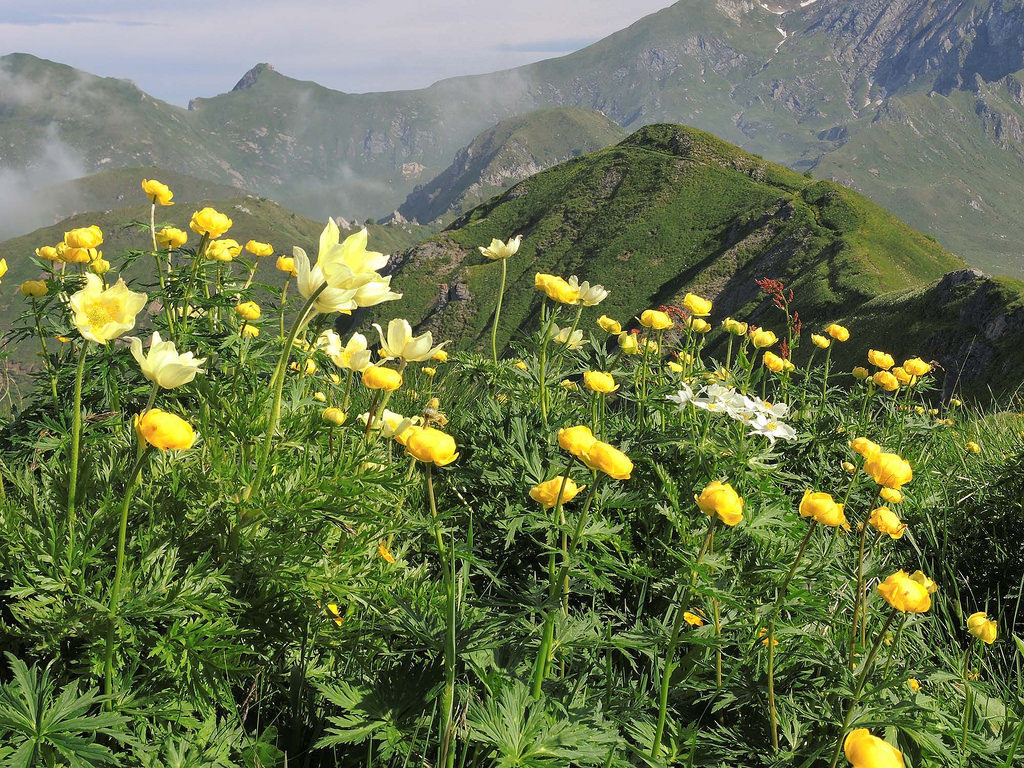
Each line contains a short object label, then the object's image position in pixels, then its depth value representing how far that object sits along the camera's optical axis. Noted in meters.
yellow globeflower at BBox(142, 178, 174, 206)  2.96
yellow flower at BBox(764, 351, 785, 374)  3.50
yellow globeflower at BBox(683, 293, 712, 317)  3.29
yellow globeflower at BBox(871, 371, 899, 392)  3.63
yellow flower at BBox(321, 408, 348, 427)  2.10
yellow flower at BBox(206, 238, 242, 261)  2.75
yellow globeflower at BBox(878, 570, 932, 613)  1.47
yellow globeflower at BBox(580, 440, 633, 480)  1.51
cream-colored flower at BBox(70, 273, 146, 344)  1.66
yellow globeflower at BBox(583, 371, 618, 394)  2.22
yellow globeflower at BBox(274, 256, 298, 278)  3.32
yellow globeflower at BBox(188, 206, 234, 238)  2.49
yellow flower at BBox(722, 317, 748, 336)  3.41
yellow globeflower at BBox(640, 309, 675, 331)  2.98
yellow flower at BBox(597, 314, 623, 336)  3.50
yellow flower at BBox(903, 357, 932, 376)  3.63
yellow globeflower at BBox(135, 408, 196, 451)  1.28
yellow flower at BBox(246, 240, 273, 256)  3.18
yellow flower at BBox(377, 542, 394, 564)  2.08
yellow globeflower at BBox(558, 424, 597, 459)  1.57
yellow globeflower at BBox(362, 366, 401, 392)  2.08
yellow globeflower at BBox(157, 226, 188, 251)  2.67
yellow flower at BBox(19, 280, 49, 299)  2.42
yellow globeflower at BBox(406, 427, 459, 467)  1.49
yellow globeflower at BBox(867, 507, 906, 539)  1.89
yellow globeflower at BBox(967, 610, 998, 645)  1.69
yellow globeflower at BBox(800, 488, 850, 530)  1.71
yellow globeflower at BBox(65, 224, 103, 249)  2.56
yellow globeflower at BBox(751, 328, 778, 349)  3.29
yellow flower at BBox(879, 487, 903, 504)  2.04
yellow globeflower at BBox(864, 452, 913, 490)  1.77
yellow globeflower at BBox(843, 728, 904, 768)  1.13
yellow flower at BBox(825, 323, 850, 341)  4.00
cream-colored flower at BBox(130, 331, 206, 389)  1.43
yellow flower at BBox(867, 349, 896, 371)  3.71
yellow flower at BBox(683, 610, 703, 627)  2.05
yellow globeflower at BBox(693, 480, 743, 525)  1.53
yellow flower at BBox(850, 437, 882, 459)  2.01
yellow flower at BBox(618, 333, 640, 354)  3.36
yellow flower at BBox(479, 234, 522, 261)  3.89
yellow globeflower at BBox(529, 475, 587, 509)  1.80
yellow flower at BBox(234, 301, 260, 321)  2.64
